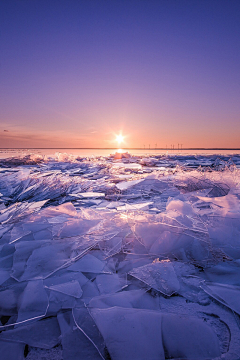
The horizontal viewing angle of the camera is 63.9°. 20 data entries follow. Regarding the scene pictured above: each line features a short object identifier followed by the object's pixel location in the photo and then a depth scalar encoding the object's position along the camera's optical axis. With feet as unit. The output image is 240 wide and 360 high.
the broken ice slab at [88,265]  3.28
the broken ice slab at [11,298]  2.53
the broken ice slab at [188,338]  1.99
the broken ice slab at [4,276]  3.01
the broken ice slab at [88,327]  2.04
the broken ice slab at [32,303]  2.41
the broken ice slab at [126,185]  10.45
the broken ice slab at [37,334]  2.18
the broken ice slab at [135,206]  6.86
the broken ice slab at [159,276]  2.84
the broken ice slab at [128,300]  2.55
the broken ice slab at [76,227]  4.20
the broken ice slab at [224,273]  3.05
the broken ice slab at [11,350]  2.02
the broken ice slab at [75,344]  2.00
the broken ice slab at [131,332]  1.96
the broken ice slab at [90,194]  9.25
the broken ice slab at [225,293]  2.56
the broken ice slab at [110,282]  2.88
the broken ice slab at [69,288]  2.68
